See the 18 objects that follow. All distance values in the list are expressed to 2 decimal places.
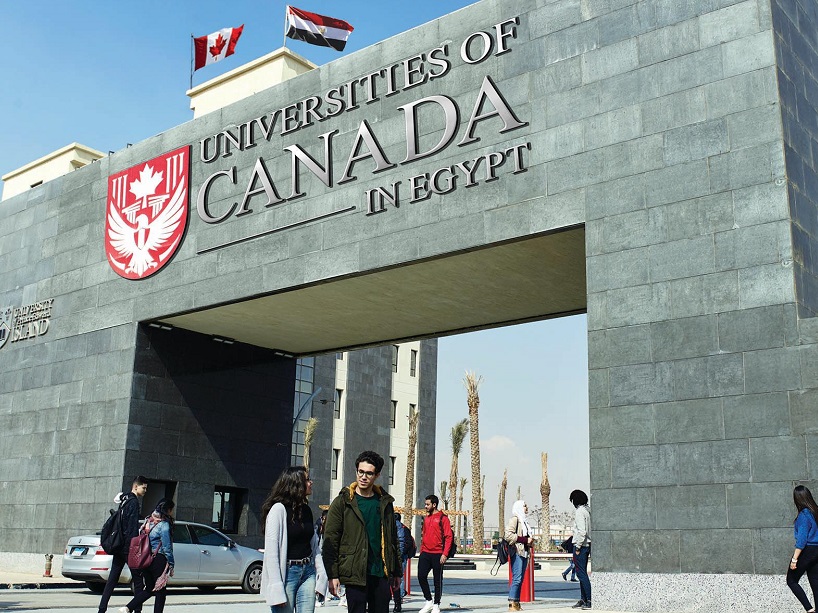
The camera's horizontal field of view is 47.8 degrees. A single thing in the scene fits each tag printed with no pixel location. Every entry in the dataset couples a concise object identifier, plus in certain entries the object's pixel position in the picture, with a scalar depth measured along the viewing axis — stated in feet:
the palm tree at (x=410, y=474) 180.96
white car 55.16
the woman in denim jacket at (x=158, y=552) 36.84
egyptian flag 68.28
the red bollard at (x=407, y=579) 60.47
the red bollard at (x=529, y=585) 57.31
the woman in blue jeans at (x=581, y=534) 48.96
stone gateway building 40.45
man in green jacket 24.14
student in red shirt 46.85
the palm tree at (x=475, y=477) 158.10
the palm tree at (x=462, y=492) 291.99
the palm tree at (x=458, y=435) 229.25
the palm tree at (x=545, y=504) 189.28
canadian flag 73.87
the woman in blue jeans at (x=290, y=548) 24.52
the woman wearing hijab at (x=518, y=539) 47.34
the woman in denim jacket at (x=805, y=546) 34.76
